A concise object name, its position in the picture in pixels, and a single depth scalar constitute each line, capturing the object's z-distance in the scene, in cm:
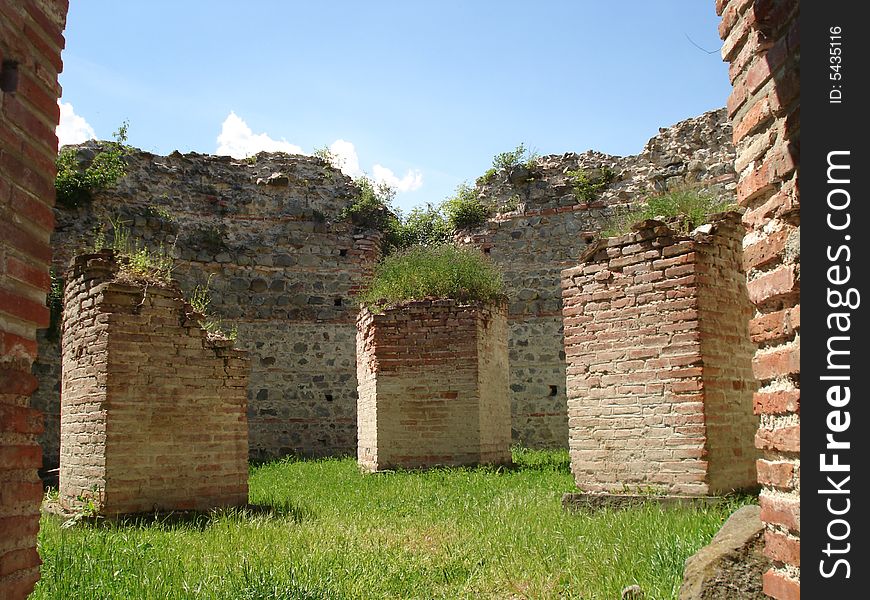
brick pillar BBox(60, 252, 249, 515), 682
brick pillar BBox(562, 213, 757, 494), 640
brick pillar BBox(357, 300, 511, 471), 1096
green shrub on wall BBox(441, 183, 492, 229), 1680
